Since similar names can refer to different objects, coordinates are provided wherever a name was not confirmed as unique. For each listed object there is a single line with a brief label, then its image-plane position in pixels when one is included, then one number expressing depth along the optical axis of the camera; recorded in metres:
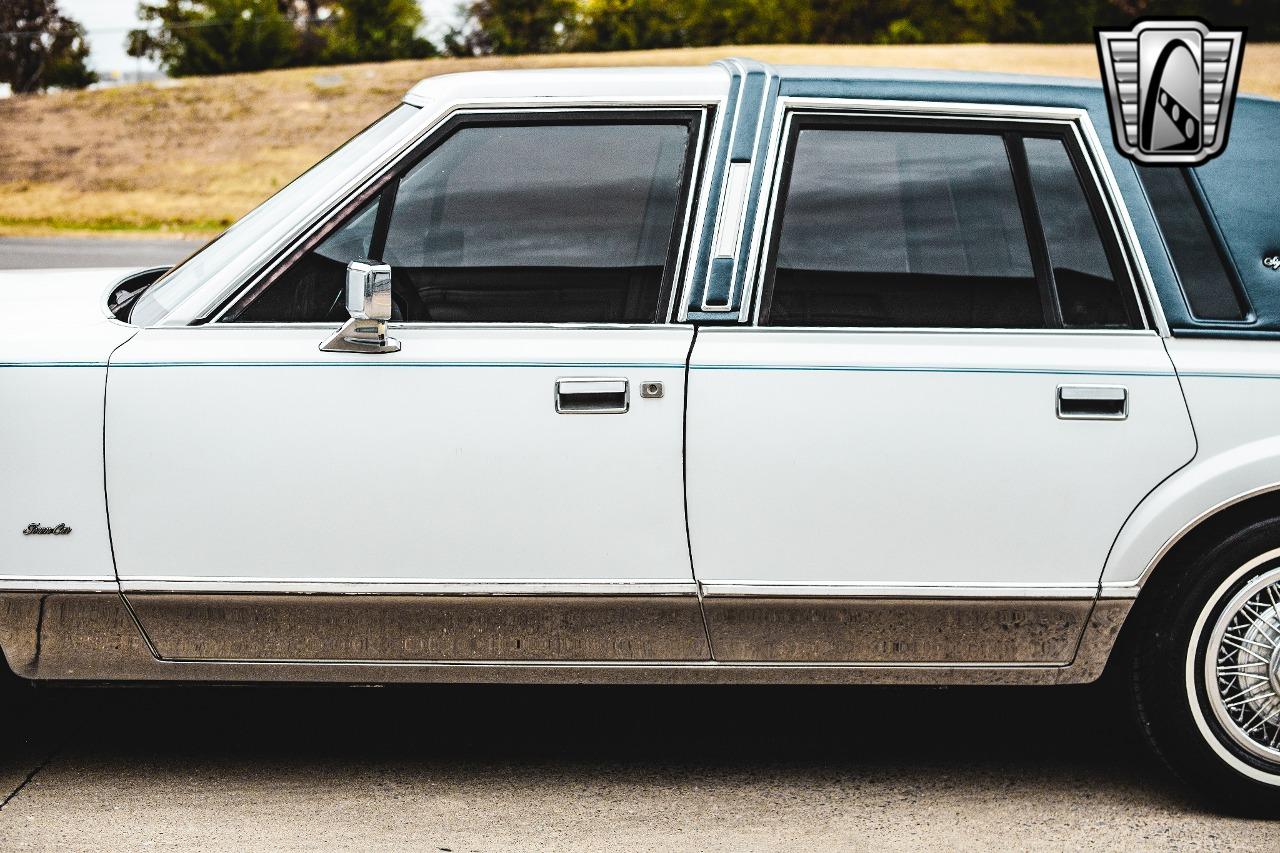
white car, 3.34
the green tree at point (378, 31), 48.94
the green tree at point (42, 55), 42.84
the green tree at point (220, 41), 45.75
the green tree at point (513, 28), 50.09
